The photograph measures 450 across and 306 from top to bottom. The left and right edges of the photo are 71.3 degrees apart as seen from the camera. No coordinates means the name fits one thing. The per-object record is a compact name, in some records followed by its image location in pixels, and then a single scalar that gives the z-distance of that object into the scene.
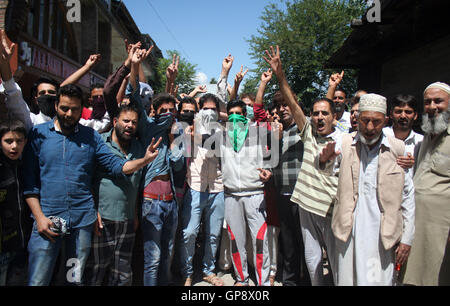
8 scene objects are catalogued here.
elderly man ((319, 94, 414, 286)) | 2.47
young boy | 2.29
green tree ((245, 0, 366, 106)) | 18.20
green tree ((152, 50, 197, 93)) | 24.47
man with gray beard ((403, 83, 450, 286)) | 2.70
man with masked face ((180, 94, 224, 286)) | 3.75
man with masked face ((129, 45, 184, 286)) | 3.12
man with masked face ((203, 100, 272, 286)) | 3.57
